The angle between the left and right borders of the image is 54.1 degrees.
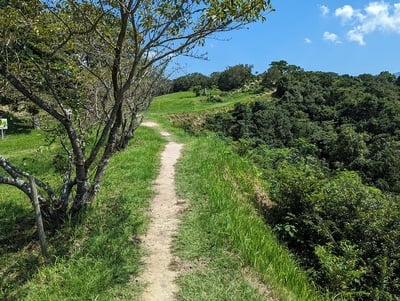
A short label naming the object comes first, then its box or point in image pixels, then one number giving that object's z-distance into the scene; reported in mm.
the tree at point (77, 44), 4879
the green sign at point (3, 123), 16969
